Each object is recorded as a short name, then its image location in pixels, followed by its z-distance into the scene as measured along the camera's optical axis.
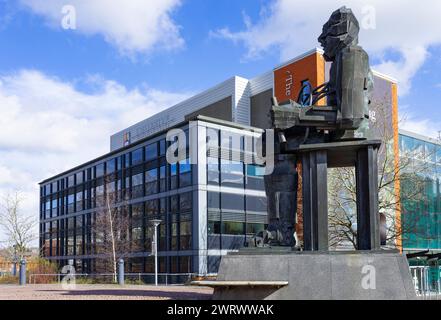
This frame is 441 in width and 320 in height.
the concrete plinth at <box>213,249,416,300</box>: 9.70
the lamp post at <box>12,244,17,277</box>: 41.22
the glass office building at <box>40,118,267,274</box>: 43.66
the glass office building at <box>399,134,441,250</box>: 27.35
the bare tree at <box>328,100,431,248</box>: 26.34
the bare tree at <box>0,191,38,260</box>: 41.72
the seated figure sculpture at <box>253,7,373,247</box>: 10.66
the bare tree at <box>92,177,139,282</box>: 47.19
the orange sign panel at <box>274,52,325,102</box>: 46.50
